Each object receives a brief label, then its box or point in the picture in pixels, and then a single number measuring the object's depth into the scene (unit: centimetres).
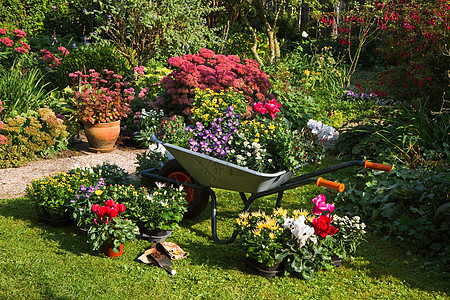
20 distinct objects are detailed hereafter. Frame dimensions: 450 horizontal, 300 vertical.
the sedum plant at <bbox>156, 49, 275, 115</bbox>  532
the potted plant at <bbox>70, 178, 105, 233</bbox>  345
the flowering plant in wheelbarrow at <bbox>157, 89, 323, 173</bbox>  337
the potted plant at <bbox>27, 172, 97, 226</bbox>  369
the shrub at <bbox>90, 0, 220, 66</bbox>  708
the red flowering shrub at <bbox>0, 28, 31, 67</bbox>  691
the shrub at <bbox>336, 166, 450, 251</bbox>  361
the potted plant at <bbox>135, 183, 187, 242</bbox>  351
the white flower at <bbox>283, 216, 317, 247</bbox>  307
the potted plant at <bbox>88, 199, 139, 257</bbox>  324
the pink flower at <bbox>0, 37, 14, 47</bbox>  658
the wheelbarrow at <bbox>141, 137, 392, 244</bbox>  314
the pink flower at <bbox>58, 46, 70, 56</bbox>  748
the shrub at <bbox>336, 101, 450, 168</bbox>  455
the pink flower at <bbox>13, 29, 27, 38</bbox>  700
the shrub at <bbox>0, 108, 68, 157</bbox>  538
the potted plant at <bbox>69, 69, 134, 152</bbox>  574
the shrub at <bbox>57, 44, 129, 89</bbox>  695
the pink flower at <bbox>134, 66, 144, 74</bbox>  673
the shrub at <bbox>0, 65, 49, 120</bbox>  576
